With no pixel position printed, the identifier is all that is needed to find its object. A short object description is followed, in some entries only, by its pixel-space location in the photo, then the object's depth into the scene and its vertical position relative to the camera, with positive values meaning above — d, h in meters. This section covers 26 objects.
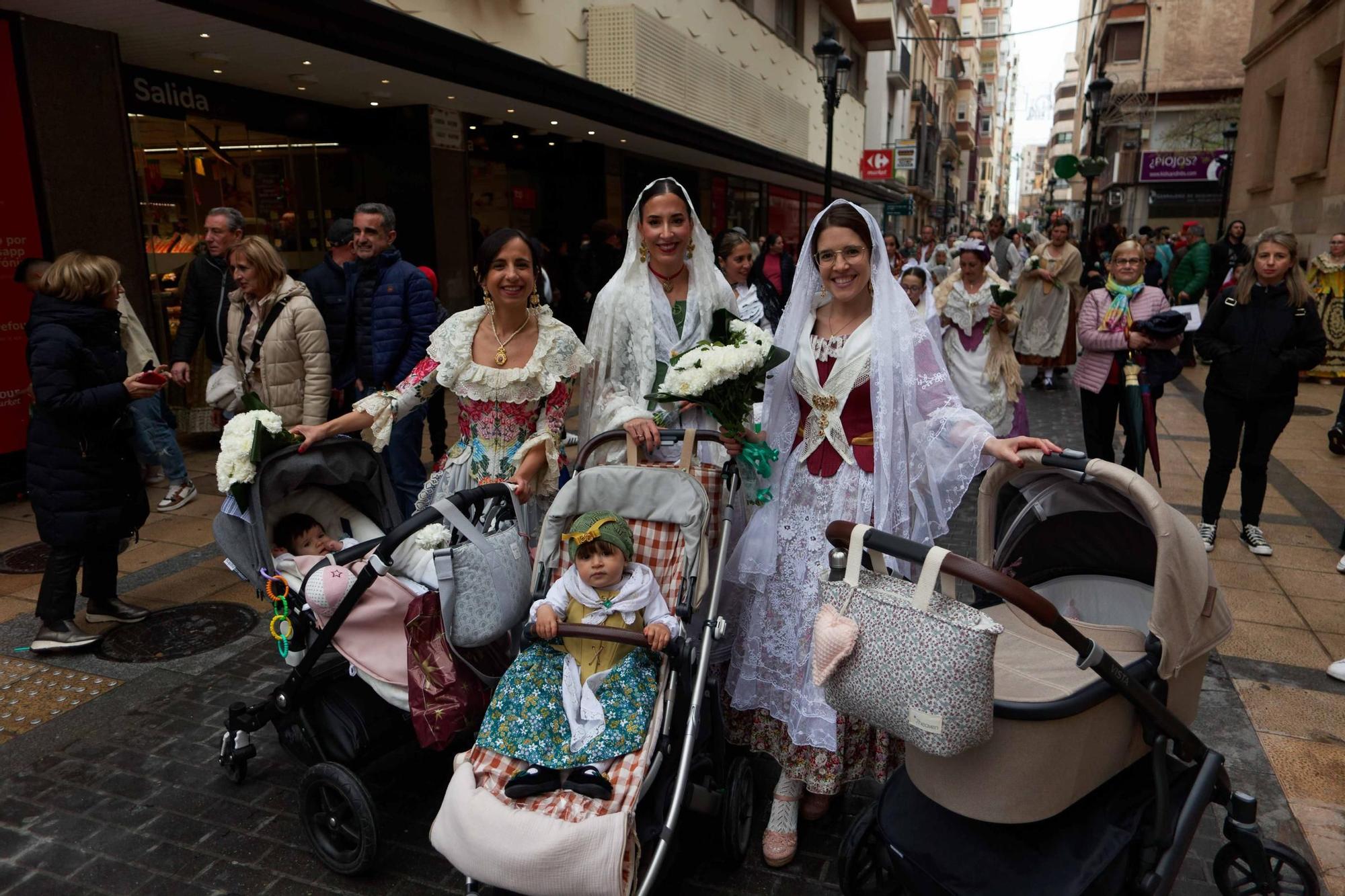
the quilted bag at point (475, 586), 3.02 -1.12
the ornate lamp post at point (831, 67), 13.45 +3.00
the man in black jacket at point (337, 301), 6.18 -0.27
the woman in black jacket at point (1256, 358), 5.68 -0.65
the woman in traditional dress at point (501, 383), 3.84 -0.53
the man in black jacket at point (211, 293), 6.25 -0.23
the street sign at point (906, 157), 31.94 +3.66
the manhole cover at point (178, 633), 4.78 -2.06
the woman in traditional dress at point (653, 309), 3.83 -0.21
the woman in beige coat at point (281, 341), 5.12 -0.46
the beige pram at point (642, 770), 2.40 -1.53
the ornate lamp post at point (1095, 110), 16.48 +2.80
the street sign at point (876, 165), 28.58 +3.02
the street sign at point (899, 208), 34.16 +1.95
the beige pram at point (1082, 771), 2.26 -1.36
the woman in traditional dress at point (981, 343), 7.47 -0.71
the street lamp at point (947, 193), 56.19 +4.58
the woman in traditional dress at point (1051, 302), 10.48 -0.53
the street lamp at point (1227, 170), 21.67 +2.16
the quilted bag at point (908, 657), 2.12 -0.98
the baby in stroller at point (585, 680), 2.67 -1.37
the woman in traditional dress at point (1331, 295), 11.58 -0.51
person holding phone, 4.39 -0.85
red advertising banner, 6.78 +0.15
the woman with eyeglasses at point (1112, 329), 6.62 -0.53
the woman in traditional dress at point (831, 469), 3.14 -0.75
